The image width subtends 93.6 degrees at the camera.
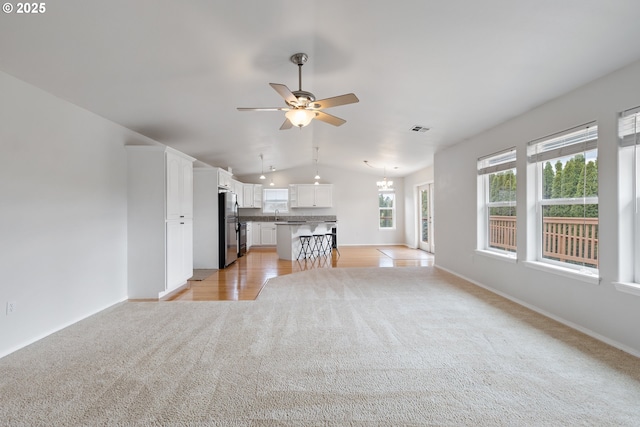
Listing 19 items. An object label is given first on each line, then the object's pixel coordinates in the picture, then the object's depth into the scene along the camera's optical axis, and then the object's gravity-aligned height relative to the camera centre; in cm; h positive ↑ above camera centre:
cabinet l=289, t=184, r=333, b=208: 954 +59
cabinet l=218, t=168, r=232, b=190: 621 +77
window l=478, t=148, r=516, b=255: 405 +16
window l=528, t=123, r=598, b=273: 286 +16
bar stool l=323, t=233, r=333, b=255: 798 -84
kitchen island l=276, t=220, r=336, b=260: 708 -48
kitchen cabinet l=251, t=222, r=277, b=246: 924 -59
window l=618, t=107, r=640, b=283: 248 +10
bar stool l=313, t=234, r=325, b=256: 761 -80
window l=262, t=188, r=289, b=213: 974 +45
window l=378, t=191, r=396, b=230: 998 +7
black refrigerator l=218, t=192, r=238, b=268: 602 -28
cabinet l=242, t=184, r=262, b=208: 917 +58
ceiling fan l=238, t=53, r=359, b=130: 257 +98
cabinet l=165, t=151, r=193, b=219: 420 +42
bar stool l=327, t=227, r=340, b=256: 801 -69
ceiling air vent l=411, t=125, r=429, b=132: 455 +131
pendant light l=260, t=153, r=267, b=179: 732 +137
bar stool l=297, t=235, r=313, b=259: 721 -81
